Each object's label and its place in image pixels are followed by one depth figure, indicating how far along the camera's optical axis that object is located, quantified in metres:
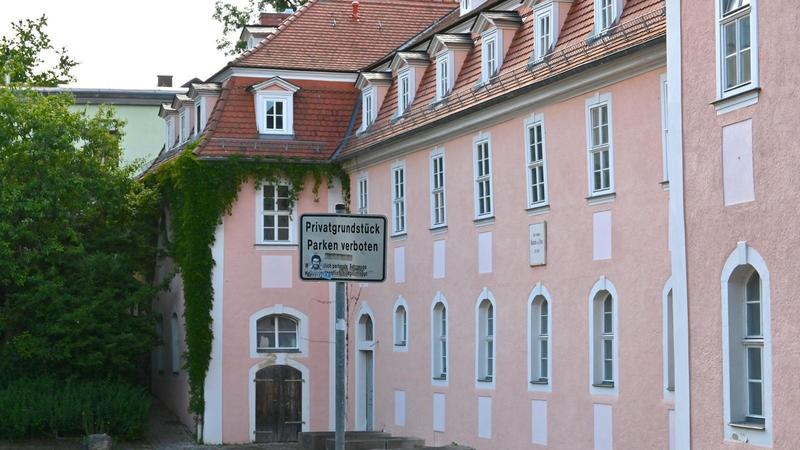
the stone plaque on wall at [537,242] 25.72
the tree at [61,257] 35.72
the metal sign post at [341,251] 9.73
